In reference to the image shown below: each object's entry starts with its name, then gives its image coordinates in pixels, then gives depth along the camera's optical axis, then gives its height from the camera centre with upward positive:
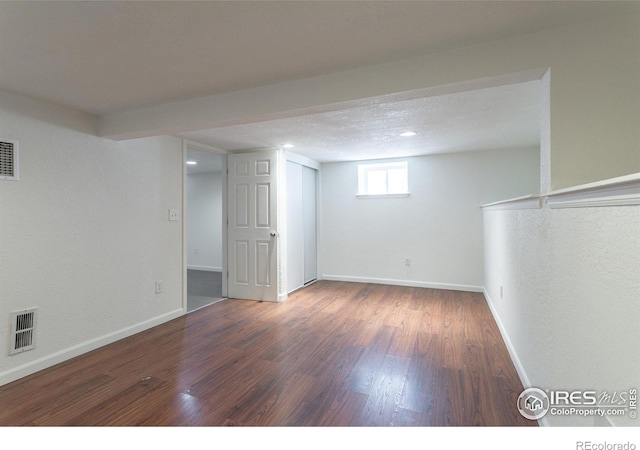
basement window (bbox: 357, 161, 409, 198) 4.73 +0.72
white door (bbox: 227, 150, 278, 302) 3.90 -0.05
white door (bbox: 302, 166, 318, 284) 4.82 -0.01
